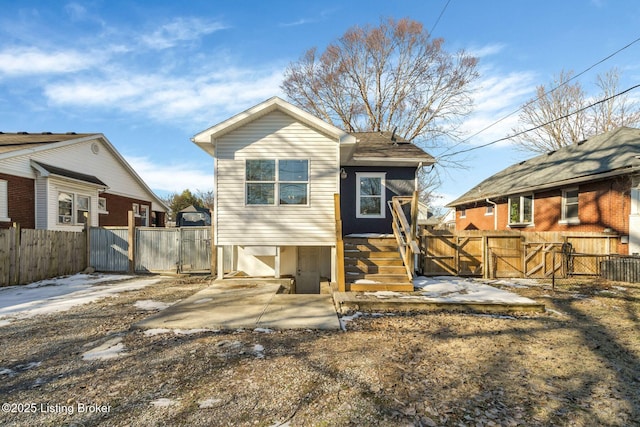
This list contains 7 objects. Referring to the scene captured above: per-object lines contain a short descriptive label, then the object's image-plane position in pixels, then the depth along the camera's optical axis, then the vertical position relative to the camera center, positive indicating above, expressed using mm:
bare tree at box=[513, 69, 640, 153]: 22188 +6556
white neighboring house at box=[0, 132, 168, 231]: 11828 +1219
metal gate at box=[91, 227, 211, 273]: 11477 -1384
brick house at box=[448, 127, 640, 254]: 10148 +814
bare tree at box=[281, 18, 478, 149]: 20344 +8804
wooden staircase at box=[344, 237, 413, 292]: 7164 -1336
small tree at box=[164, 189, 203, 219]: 35094 +1055
